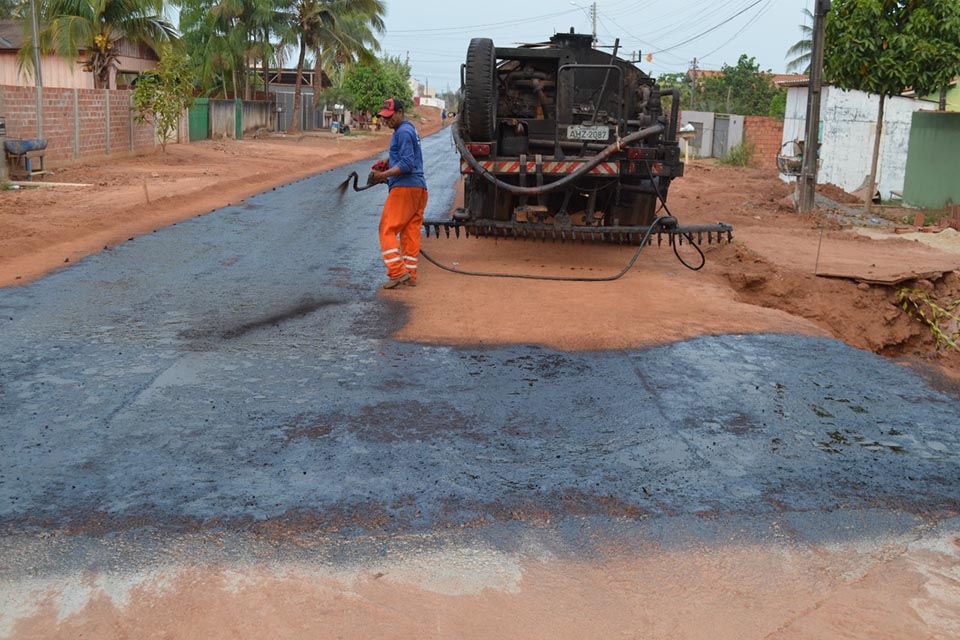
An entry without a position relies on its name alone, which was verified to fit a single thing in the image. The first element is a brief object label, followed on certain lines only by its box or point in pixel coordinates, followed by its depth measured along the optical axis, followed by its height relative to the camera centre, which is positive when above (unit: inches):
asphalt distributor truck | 410.9 +1.3
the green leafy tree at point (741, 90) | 2016.5 +134.2
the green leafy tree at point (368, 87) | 2137.1 +116.2
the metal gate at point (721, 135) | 1486.2 +29.1
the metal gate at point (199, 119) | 1416.1 +20.9
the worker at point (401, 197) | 365.7 -20.5
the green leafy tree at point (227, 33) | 1641.2 +172.9
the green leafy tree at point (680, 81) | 2151.7 +161.1
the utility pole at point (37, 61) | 826.8 +58.0
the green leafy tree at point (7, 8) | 1814.6 +216.5
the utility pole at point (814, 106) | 652.1 +34.4
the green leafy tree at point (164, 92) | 1052.5 +42.3
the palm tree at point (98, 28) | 1109.7 +118.1
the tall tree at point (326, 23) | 1771.7 +206.8
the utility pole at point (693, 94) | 1955.0 +118.5
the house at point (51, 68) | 1423.5 +88.5
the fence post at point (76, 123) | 911.7 +4.8
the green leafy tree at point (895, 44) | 592.7 +71.1
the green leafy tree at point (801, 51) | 1657.2 +182.4
